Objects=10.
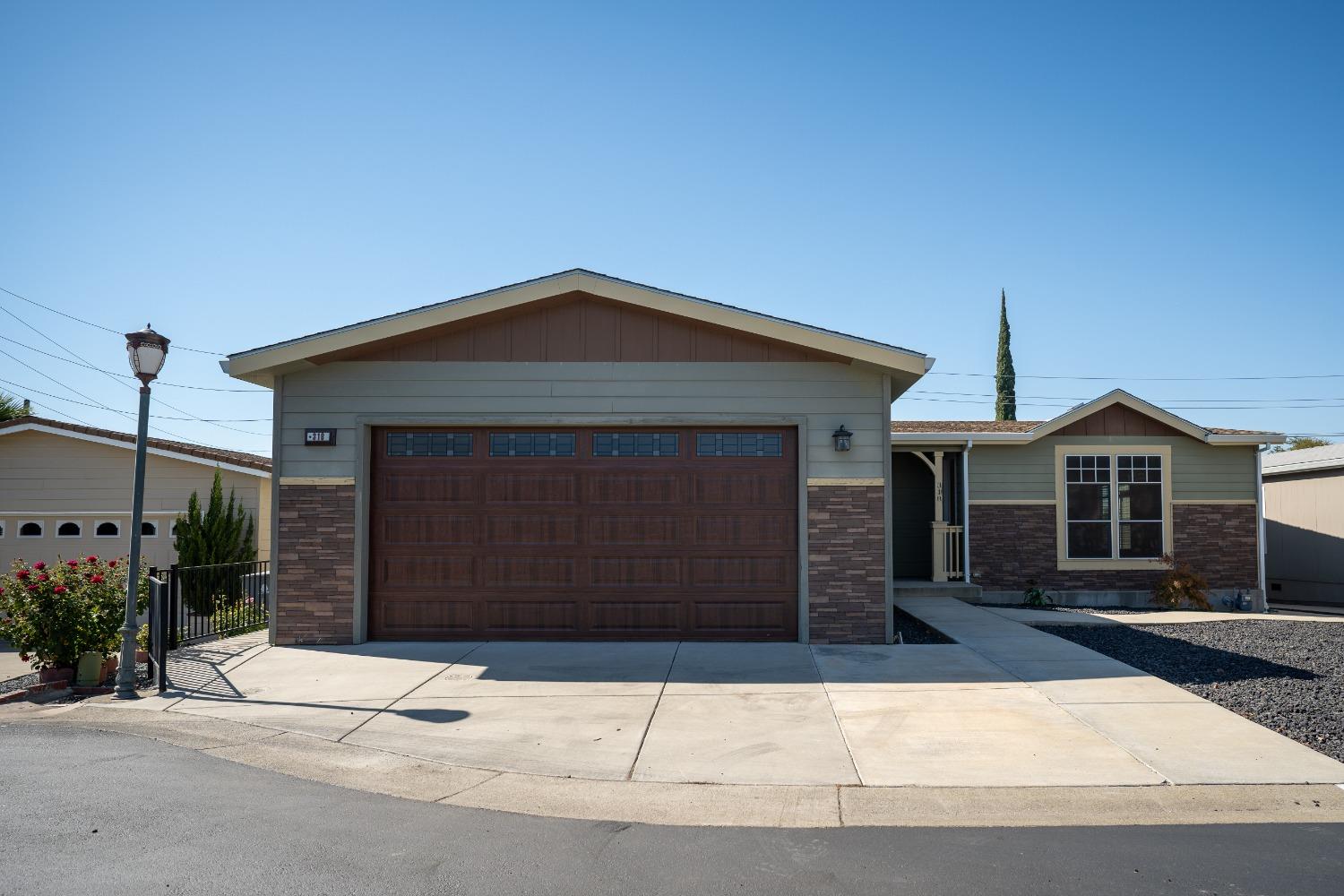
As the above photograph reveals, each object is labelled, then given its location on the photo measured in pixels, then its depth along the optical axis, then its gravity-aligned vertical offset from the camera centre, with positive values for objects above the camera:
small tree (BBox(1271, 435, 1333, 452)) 48.00 +3.73
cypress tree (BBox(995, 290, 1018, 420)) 38.53 +5.34
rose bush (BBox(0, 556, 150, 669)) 9.10 -1.16
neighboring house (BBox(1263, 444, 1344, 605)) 18.80 -0.27
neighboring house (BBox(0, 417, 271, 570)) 17.31 +0.25
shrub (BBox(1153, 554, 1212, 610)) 16.09 -1.40
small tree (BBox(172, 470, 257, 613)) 16.05 -0.63
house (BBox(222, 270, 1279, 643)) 10.95 +0.27
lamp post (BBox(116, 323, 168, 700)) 8.67 +0.43
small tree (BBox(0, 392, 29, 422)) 28.50 +2.90
